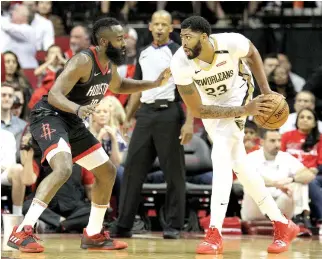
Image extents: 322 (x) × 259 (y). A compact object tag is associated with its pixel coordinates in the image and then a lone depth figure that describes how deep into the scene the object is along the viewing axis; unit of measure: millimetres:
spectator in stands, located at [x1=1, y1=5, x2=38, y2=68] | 12945
